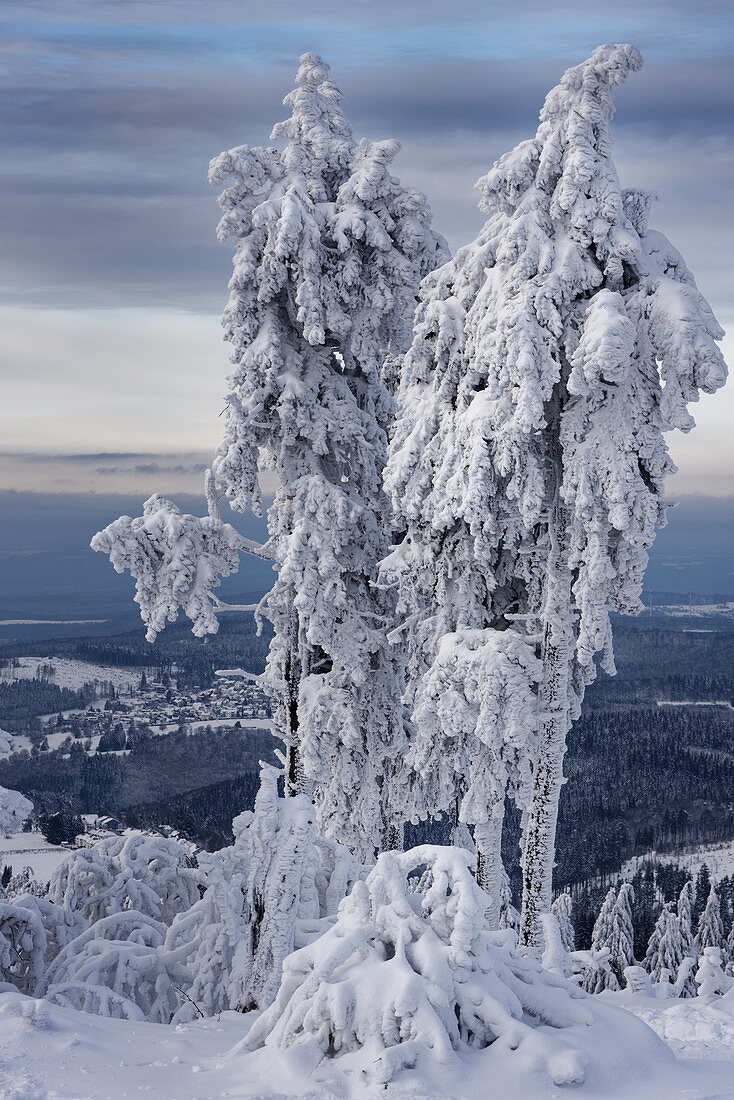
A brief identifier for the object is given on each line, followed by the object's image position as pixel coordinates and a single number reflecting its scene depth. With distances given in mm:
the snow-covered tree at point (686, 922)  40484
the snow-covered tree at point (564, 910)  35156
